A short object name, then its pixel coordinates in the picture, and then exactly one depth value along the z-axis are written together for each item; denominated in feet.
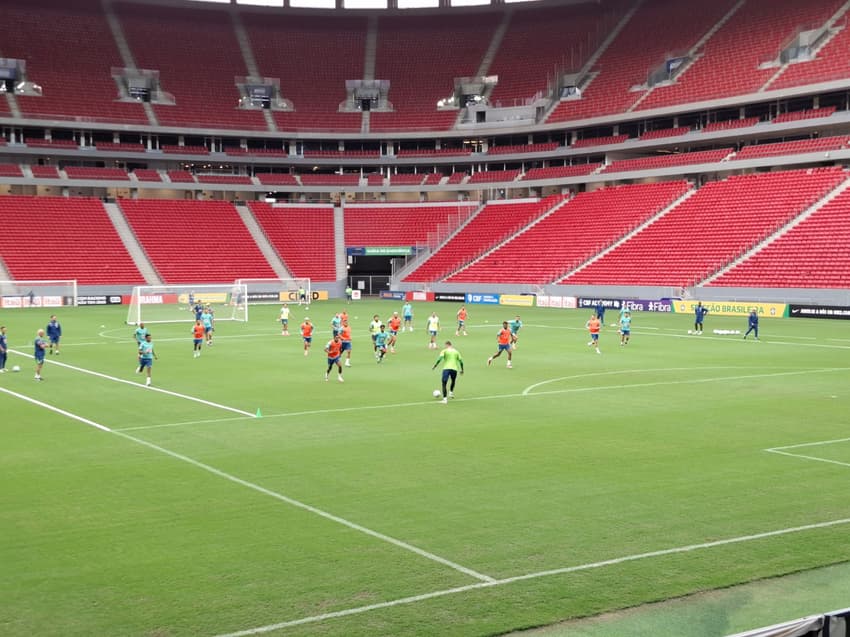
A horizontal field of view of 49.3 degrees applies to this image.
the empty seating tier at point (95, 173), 284.61
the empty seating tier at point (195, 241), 265.13
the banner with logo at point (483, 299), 248.52
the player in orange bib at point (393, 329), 124.57
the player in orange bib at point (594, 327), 120.88
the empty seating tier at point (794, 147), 225.15
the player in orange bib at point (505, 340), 104.78
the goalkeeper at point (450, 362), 78.38
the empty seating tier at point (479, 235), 280.72
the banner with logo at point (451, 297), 258.16
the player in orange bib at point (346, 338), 107.24
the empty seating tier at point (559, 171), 285.64
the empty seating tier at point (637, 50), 277.03
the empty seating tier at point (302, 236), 286.66
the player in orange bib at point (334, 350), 91.35
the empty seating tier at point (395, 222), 300.81
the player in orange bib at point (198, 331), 115.55
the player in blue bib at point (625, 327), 130.72
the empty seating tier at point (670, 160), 252.01
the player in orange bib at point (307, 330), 118.73
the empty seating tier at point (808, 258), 187.01
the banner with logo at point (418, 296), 268.21
